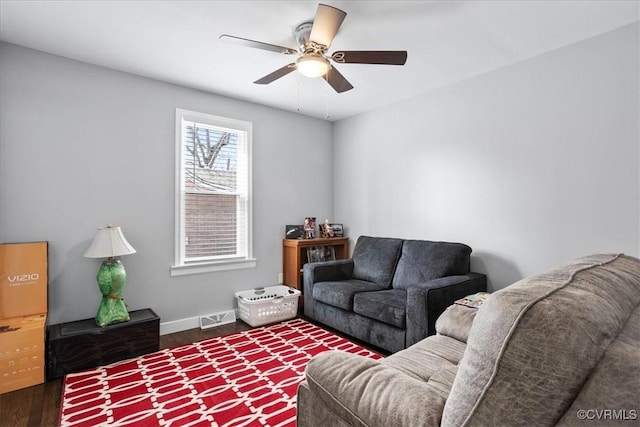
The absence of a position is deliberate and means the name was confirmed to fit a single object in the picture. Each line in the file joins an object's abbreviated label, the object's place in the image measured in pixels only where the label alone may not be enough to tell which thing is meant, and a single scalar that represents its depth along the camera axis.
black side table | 2.45
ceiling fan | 1.99
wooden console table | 4.04
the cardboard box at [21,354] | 2.24
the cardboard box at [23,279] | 2.47
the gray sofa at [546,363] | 0.68
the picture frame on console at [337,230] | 4.55
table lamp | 2.72
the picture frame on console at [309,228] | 4.32
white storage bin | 3.50
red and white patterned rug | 1.99
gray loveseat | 2.58
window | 3.48
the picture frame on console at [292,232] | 4.24
